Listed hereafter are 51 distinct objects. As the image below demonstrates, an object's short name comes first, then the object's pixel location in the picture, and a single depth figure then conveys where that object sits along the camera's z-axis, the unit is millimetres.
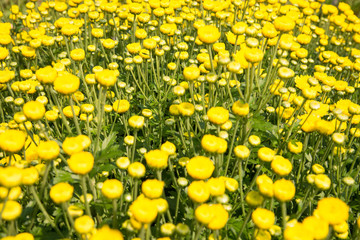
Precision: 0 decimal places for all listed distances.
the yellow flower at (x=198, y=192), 373
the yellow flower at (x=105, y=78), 470
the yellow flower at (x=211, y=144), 423
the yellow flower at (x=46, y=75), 475
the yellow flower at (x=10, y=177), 360
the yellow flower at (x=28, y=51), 681
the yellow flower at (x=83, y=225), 360
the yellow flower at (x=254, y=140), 505
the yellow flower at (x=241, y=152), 452
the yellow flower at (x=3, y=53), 614
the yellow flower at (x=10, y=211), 365
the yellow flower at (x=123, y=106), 572
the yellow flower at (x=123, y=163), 439
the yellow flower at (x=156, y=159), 412
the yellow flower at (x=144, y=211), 347
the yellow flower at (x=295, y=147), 508
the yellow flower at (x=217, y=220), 360
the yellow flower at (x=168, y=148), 461
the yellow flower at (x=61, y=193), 375
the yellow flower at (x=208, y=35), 508
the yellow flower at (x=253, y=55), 471
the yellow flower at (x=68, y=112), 543
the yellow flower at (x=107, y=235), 343
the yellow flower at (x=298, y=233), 344
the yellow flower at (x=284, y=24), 522
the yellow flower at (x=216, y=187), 391
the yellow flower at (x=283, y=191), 381
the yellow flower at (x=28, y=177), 380
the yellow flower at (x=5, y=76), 571
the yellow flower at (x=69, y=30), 621
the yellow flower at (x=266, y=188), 388
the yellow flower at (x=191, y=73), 517
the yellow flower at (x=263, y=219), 371
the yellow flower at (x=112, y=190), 381
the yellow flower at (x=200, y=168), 391
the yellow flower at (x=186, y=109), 495
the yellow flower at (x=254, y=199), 400
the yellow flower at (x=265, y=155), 454
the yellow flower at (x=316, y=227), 345
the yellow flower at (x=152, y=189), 377
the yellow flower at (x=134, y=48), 644
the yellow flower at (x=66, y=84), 447
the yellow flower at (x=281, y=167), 421
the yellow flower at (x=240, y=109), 464
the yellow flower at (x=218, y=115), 452
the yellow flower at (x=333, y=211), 356
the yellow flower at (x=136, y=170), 408
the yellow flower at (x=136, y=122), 499
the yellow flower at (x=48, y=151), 396
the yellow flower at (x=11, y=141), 408
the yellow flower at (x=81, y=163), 378
